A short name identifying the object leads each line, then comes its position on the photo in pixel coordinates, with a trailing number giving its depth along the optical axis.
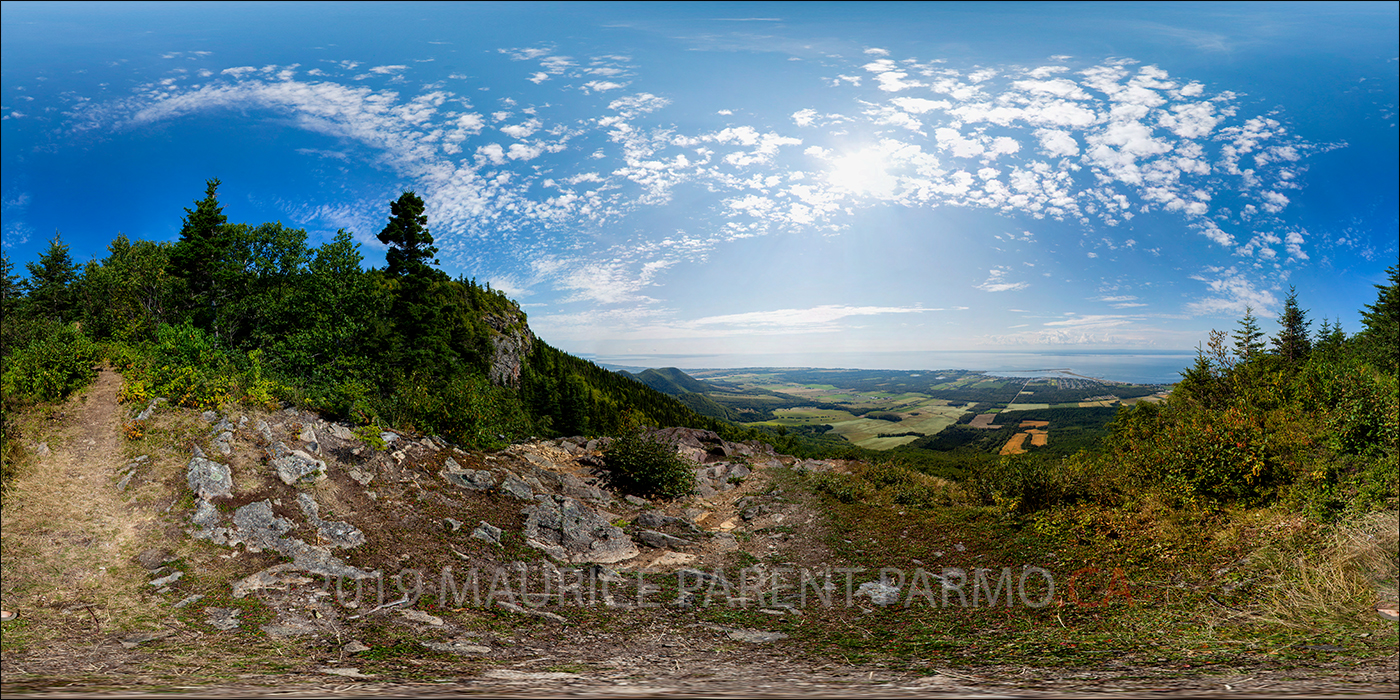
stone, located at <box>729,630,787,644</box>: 6.98
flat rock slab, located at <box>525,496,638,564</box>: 10.92
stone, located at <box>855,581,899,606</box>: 8.47
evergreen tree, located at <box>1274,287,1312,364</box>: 30.45
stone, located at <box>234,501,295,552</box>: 8.49
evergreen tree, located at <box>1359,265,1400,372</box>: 8.86
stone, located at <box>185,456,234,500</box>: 9.15
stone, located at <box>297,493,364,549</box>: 9.05
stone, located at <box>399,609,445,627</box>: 7.02
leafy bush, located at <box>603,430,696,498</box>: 16.92
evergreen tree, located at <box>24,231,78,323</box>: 27.11
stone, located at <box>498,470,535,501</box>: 12.94
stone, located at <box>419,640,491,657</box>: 6.12
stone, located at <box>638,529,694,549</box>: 11.92
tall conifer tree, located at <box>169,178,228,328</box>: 19.62
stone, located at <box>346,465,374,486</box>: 11.16
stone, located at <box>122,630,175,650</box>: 5.83
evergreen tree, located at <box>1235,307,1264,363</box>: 24.58
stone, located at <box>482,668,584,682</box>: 5.32
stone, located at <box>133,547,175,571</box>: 7.61
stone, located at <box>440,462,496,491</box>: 12.74
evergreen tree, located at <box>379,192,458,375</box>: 22.33
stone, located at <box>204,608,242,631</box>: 6.44
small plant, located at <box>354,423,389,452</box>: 12.43
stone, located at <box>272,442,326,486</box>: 10.20
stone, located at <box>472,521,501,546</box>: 10.46
